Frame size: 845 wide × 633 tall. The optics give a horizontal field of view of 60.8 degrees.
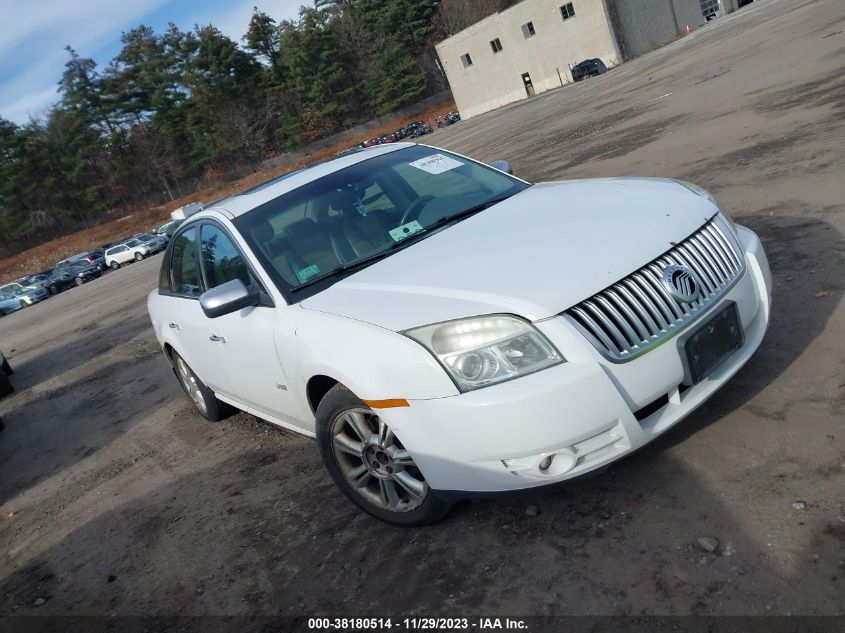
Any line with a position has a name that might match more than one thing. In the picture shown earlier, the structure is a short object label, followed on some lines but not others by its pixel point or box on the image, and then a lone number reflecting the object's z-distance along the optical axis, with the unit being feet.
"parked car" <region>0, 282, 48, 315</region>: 121.49
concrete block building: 182.19
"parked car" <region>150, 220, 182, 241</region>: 148.98
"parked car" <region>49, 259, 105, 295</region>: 130.93
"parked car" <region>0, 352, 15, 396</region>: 37.78
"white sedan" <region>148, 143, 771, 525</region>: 9.39
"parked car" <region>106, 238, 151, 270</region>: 141.49
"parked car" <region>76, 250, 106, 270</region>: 142.27
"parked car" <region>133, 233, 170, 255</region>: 141.59
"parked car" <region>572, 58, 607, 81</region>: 174.33
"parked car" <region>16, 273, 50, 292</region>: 128.36
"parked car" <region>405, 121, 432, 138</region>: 206.18
